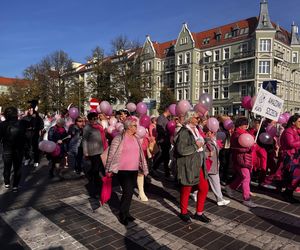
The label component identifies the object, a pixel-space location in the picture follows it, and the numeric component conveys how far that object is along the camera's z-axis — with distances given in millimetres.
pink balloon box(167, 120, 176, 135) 8231
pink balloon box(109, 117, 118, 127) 8772
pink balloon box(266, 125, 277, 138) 7256
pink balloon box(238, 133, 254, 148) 5680
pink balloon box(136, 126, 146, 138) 6498
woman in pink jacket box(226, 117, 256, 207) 5781
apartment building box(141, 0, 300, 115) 48219
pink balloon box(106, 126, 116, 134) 8295
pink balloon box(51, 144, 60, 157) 8047
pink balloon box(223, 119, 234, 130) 7855
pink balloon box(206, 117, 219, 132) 5725
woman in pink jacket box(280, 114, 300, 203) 6027
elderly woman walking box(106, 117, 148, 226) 4738
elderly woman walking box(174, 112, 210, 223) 4645
